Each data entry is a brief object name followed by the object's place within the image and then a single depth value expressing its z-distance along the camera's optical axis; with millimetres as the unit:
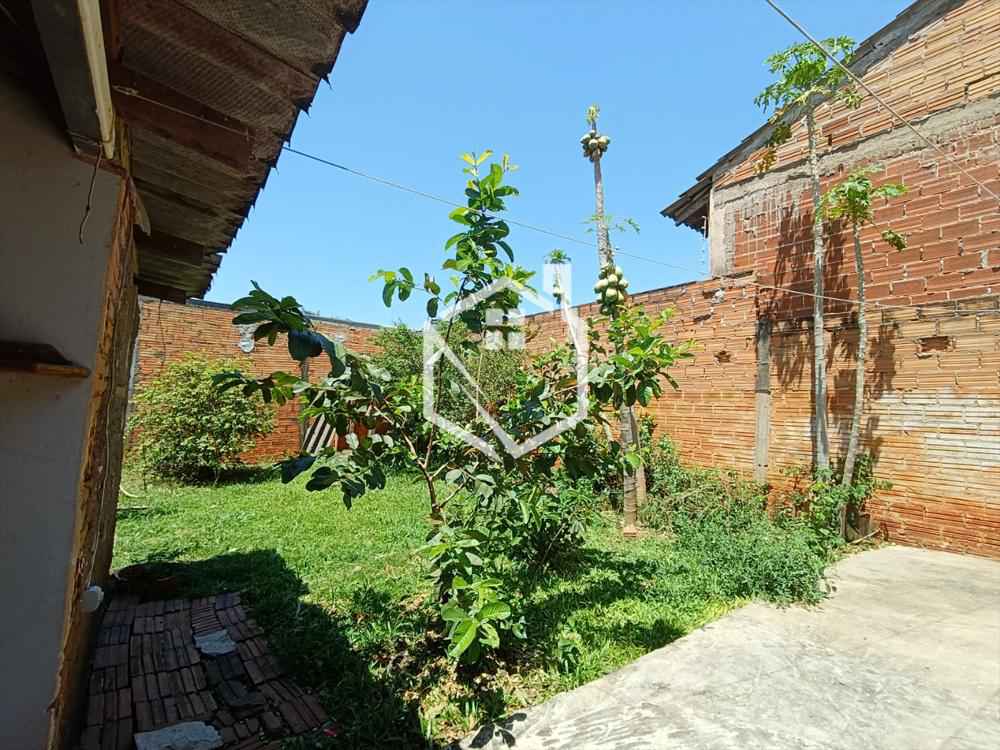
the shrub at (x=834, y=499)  4891
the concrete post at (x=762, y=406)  6023
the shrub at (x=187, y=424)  8062
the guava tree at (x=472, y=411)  2119
